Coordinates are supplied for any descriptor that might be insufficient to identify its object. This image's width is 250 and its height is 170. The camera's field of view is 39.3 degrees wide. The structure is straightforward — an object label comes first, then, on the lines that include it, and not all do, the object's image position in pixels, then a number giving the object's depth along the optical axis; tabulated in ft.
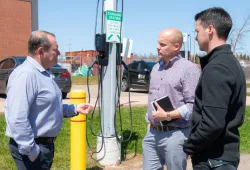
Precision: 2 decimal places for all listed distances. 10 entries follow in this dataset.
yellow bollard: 14.83
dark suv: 53.01
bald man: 10.62
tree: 112.16
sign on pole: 16.62
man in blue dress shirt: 8.80
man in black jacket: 7.42
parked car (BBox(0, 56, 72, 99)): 39.44
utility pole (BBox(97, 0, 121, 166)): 17.16
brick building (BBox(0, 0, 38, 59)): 97.80
